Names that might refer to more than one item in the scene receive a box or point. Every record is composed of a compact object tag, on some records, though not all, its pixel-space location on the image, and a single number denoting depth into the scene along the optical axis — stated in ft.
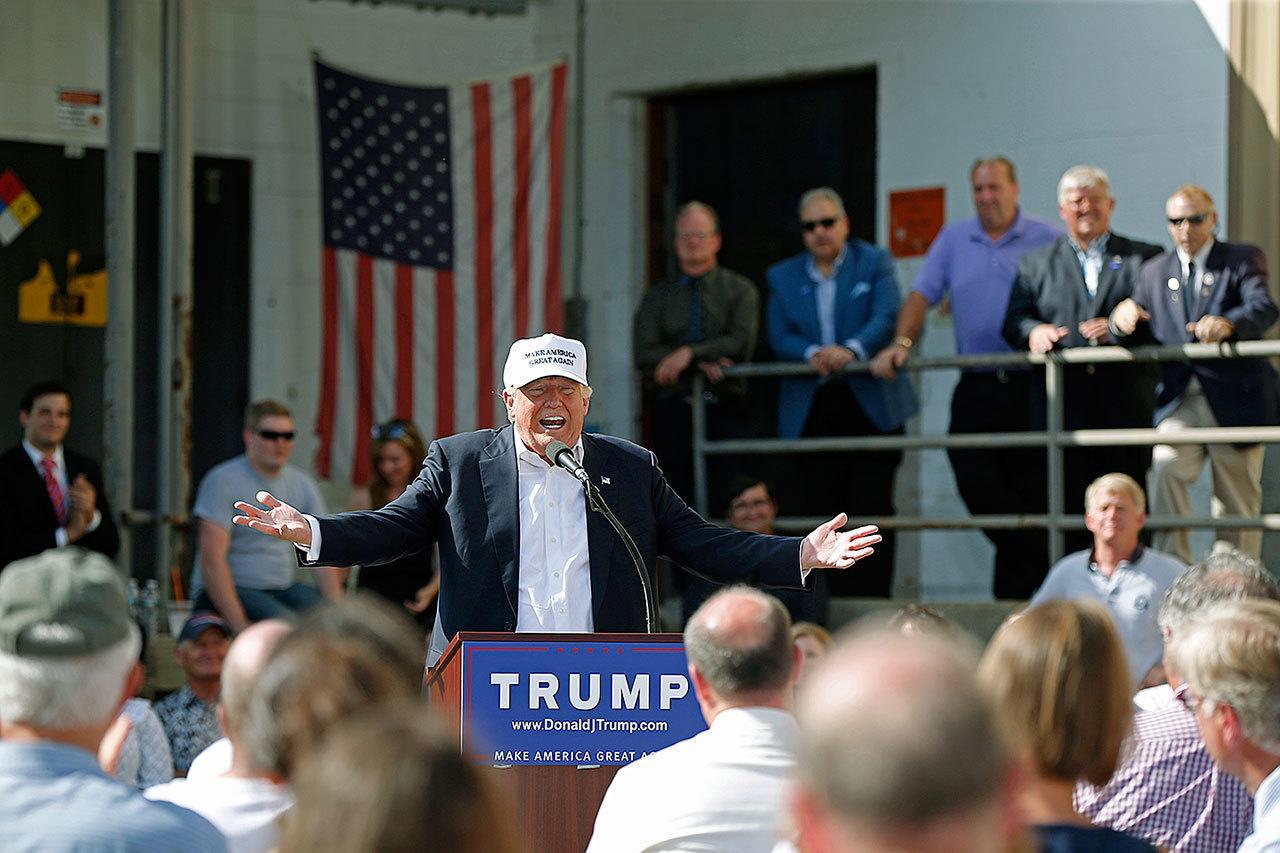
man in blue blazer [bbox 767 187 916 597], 55.88
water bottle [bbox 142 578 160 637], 58.70
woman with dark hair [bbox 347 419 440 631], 55.16
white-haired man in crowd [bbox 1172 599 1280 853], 19.53
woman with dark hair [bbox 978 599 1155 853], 15.96
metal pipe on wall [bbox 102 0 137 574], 59.36
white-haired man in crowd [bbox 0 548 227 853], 15.64
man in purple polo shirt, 54.49
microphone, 31.35
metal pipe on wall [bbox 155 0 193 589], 61.41
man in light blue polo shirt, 45.85
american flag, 66.28
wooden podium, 27.78
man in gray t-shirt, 54.75
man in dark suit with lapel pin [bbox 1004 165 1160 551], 51.19
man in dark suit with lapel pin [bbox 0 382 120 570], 54.19
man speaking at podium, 33.24
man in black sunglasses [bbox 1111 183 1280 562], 49.52
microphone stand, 30.99
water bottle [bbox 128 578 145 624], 58.32
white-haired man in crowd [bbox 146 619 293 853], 18.67
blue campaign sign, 27.99
